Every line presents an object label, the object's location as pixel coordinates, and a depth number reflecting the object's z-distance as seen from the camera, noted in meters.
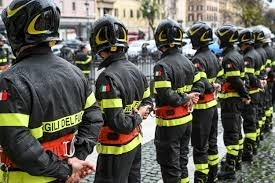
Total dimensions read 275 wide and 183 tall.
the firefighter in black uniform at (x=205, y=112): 6.20
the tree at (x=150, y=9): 65.06
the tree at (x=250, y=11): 49.91
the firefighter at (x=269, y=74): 9.82
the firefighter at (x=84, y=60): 15.09
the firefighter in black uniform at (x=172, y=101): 5.34
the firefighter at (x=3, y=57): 11.72
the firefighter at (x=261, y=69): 8.70
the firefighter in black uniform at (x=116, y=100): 4.11
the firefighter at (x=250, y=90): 7.90
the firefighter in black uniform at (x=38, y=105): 2.74
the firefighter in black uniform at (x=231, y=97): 6.97
